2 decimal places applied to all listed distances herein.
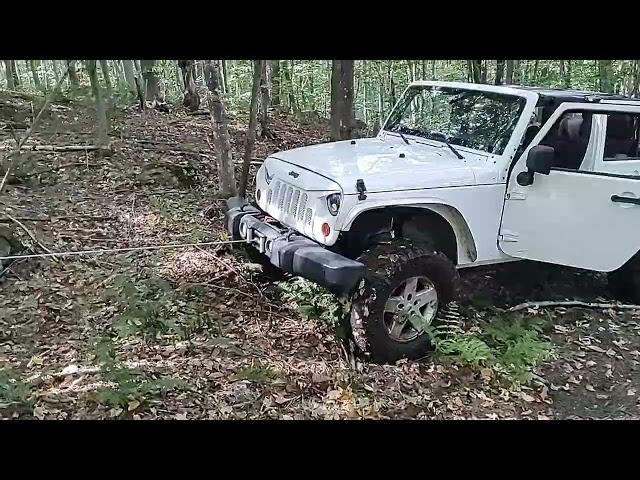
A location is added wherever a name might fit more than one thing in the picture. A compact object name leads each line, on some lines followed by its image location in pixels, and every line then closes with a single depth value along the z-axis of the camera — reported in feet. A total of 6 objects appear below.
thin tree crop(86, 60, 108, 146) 26.65
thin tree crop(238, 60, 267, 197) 21.45
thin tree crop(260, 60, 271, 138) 35.14
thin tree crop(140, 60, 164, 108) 40.22
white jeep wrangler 13.71
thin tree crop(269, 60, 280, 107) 45.96
